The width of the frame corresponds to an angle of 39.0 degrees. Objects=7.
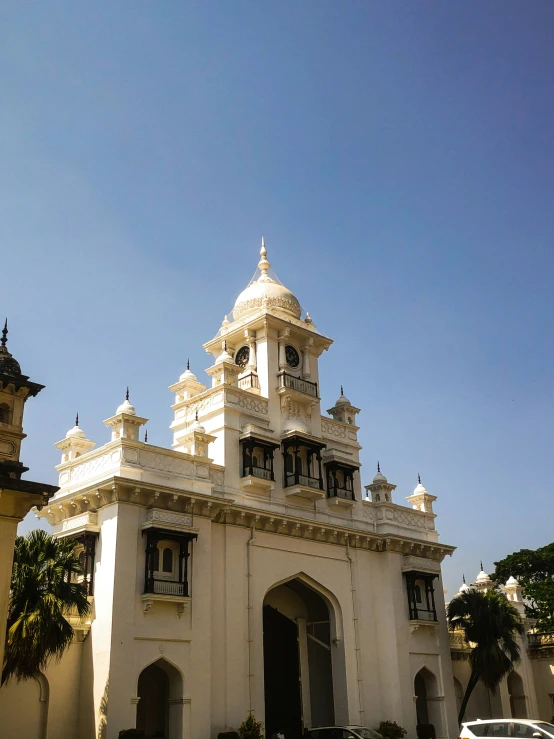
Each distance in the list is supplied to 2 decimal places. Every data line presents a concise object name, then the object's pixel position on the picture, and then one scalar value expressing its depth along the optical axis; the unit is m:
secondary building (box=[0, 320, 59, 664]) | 16.56
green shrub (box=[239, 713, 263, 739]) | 25.33
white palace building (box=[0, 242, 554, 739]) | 24.20
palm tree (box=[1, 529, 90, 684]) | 19.66
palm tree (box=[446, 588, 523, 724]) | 33.28
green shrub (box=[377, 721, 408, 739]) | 29.78
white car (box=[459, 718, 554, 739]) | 18.98
